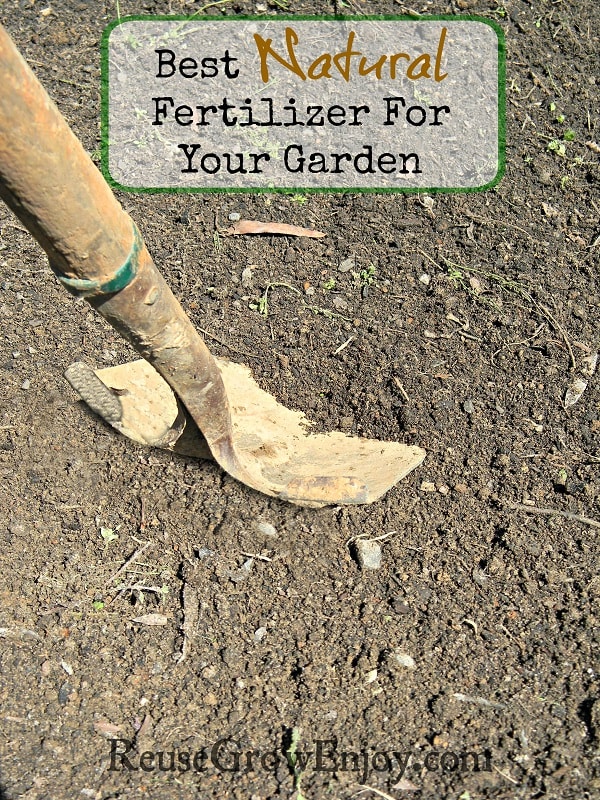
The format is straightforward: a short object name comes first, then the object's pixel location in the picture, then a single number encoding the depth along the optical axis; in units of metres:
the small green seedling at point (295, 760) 2.07
